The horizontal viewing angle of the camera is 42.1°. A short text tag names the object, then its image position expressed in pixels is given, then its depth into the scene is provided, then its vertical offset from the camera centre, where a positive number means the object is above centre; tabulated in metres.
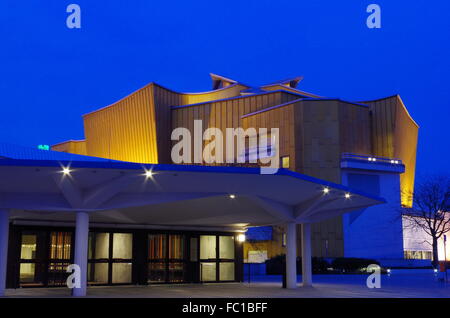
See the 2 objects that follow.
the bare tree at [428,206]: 55.62 +4.31
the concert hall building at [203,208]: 18.83 +1.71
